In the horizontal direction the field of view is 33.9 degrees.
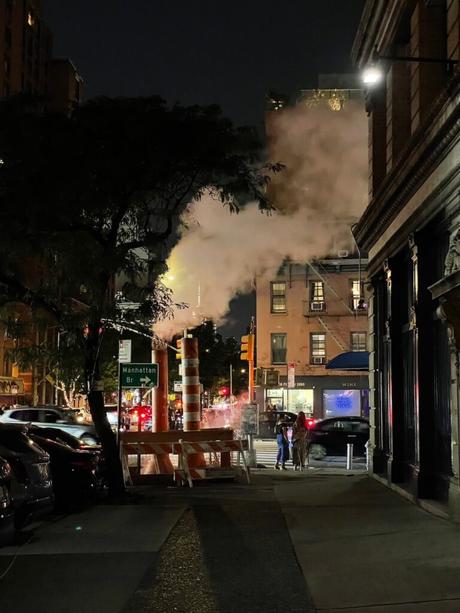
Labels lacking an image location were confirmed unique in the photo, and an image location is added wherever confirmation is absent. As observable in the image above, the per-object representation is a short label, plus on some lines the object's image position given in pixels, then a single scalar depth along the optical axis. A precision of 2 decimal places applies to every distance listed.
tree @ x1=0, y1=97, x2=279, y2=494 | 12.67
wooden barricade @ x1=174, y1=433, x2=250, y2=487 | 14.82
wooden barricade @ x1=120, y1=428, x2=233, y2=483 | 14.98
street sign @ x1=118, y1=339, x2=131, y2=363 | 16.14
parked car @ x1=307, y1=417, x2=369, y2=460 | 20.95
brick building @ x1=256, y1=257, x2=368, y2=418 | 40.62
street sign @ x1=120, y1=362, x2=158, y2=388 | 15.40
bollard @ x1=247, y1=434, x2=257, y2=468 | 18.28
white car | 23.89
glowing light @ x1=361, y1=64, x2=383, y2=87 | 11.02
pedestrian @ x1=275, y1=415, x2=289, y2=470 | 18.78
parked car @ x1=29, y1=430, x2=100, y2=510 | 11.52
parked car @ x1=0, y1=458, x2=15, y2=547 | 7.30
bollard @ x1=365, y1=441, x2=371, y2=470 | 15.45
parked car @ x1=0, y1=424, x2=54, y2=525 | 8.80
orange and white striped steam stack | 17.11
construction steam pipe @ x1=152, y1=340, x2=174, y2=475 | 18.41
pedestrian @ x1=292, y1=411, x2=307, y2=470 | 18.75
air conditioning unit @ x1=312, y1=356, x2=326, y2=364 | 40.96
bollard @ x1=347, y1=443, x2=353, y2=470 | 18.14
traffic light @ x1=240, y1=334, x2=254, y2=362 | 28.52
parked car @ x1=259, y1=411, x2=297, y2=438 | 30.78
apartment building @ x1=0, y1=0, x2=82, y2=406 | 58.78
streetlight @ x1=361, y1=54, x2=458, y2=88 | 9.79
